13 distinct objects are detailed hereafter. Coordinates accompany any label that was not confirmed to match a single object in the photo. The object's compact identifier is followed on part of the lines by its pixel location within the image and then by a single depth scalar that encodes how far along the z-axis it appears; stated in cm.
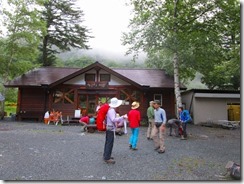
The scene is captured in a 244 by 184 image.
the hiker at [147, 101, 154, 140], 953
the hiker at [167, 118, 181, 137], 1012
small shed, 1664
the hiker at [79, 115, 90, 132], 1206
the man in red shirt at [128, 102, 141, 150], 706
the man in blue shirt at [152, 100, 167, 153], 693
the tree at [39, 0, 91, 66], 2673
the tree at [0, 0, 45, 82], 1773
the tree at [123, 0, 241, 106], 1218
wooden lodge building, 1689
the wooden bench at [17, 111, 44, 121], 1698
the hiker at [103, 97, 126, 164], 572
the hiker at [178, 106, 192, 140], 979
